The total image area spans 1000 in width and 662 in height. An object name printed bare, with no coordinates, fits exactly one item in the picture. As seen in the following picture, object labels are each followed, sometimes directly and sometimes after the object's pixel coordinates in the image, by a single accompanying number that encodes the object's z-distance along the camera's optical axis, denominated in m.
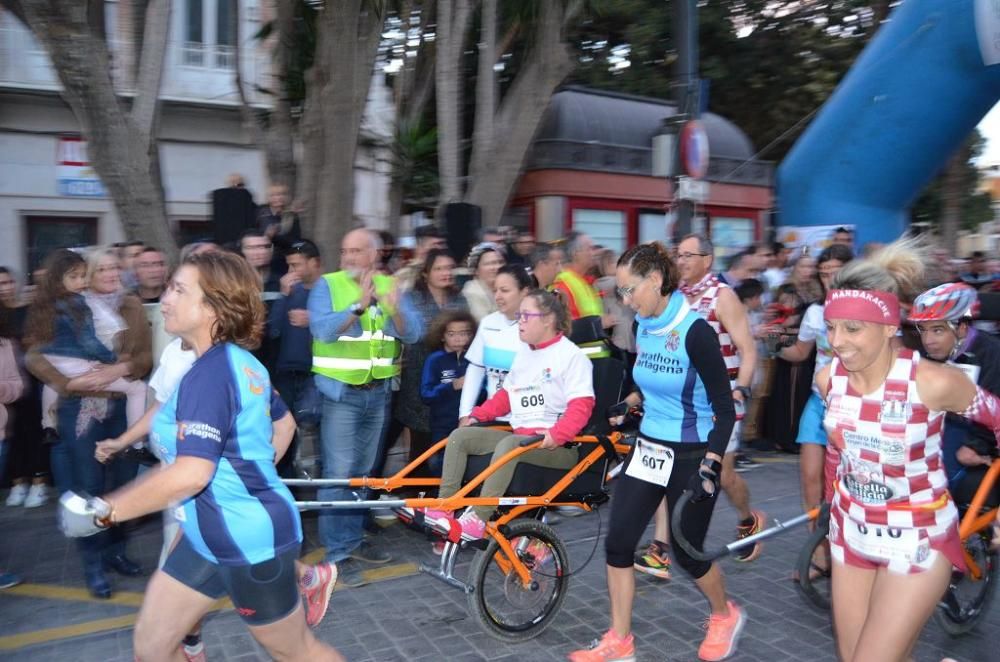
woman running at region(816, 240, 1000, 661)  3.02
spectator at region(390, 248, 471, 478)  6.49
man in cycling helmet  4.04
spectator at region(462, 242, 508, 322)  6.65
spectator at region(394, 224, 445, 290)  6.90
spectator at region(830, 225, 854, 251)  9.86
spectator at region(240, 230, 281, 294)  5.89
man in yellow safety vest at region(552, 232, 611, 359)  6.54
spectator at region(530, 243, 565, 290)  7.12
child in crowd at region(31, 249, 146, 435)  5.04
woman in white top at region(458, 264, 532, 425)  5.46
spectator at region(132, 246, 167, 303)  6.51
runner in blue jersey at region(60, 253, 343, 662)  2.79
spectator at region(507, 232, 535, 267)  8.61
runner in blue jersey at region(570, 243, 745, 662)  4.08
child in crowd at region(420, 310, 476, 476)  6.13
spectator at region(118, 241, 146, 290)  6.78
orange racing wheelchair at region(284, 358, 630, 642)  4.39
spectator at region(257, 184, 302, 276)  7.12
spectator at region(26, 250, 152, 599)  5.04
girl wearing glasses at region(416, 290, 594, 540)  4.71
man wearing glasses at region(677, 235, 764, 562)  5.01
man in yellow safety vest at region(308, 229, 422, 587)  5.29
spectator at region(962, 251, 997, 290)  11.63
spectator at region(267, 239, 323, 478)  5.86
